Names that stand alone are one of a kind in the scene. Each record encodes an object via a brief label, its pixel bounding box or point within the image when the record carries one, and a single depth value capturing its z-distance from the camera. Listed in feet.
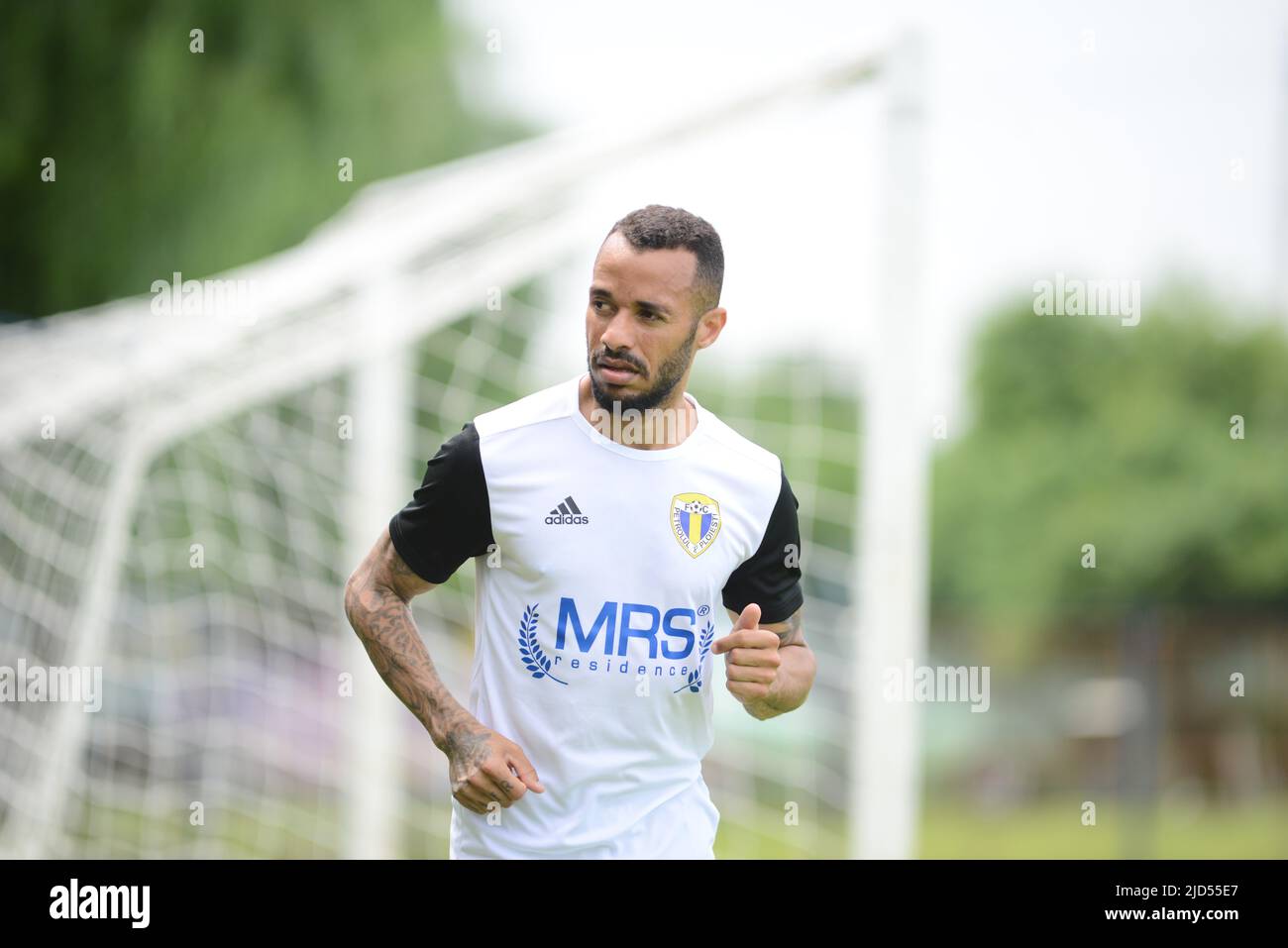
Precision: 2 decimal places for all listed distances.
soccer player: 16.52
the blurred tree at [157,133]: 59.41
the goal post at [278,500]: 33.09
